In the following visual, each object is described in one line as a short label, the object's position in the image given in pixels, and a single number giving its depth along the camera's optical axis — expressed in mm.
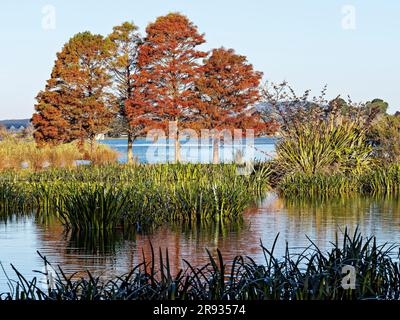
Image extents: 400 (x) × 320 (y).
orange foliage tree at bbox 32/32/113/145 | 39688
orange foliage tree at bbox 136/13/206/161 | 40812
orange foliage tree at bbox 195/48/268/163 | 43125
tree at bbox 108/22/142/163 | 41938
